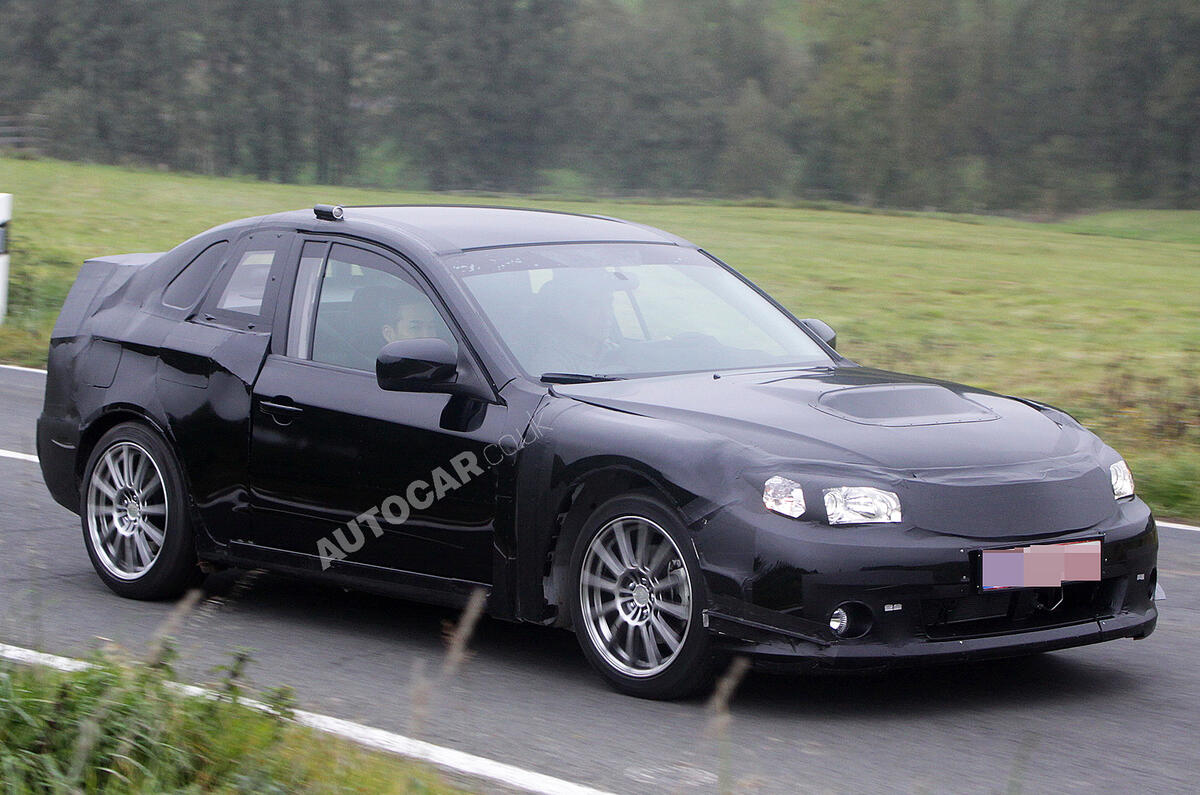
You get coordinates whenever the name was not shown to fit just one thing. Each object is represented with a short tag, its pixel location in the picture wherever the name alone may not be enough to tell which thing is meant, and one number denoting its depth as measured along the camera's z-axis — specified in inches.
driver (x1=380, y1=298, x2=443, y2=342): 491.8
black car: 402.6
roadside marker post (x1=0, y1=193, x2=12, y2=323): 1196.2
